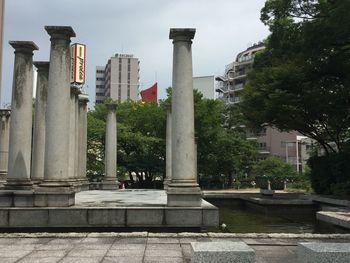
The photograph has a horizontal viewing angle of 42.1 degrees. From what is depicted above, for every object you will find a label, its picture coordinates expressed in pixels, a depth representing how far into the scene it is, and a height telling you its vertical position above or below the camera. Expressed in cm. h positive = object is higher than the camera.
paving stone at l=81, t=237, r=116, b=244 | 1197 -166
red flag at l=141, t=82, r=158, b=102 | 7525 +1424
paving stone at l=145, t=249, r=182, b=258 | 1029 -173
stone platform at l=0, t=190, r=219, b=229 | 1499 -129
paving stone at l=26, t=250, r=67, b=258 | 1024 -172
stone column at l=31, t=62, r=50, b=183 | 2188 +287
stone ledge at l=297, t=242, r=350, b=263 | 693 -116
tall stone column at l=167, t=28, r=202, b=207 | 1622 +207
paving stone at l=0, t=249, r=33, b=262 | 1011 -172
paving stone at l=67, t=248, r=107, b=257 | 1026 -172
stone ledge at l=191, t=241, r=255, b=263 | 727 -123
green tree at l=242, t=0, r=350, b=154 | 3048 +756
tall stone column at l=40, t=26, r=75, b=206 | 1647 +228
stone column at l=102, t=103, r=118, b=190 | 3262 +185
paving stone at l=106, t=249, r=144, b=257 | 1029 -173
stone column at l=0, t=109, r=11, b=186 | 3200 +273
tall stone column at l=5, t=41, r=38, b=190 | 1820 +243
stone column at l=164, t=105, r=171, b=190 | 3319 +228
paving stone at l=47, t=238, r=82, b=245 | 1194 -167
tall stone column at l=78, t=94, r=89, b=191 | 3088 +266
